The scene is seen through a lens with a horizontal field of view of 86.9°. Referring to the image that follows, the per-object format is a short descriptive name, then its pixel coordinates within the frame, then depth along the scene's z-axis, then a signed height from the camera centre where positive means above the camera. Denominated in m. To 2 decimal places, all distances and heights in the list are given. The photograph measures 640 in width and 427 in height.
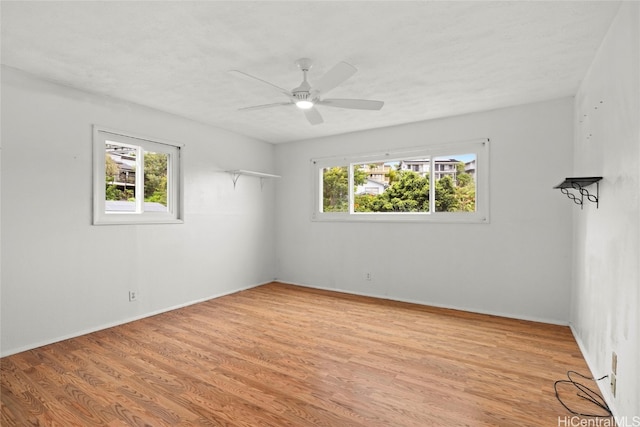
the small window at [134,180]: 3.47 +0.36
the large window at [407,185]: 4.15 +0.38
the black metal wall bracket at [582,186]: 2.34 +0.21
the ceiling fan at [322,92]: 2.28 +0.92
